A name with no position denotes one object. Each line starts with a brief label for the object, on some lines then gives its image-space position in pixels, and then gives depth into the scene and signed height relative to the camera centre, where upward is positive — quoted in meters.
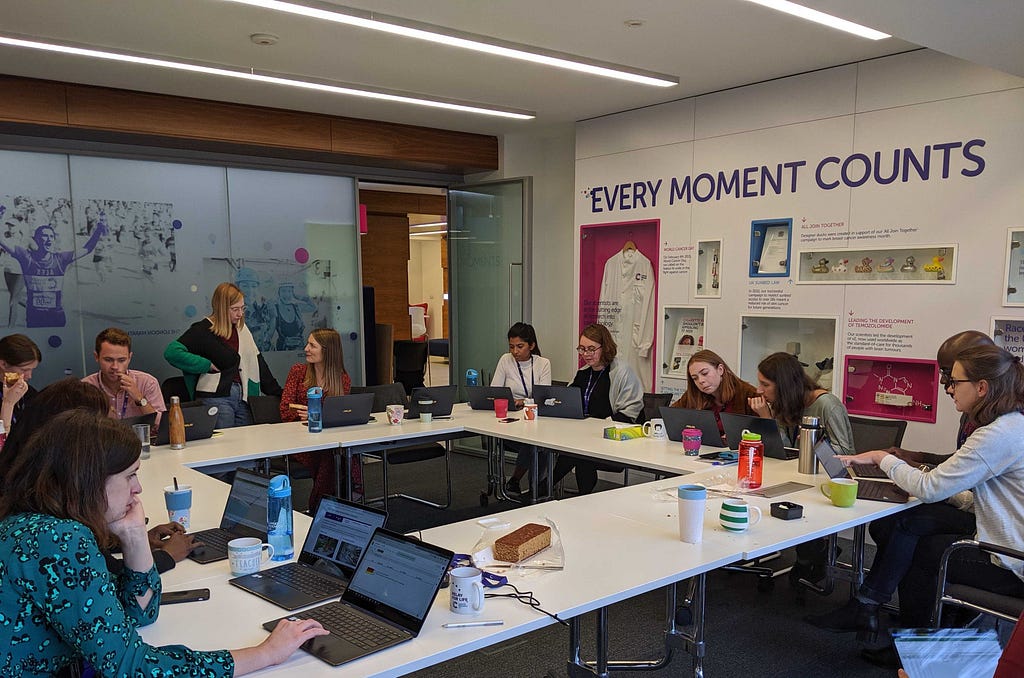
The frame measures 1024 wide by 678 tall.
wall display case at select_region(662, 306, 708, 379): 5.71 -0.53
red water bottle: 3.12 -0.80
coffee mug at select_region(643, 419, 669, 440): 4.32 -0.93
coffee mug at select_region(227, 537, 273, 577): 2.22 -0.85
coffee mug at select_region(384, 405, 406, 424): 4.66 -0.90
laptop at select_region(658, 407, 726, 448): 4.05 -0.85
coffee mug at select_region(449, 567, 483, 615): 1.93 -0.83
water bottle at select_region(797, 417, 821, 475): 3.41 -0.79
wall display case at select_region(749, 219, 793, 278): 5.05 +0.13
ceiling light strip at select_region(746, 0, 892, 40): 3.11 +1.10
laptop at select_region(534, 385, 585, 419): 4.93 -0.88
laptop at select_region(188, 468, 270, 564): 2.40 -0.85
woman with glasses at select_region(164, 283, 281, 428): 4.98 -0.59
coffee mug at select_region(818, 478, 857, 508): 2.88 -0.86
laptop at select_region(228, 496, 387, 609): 2.06 -0.86
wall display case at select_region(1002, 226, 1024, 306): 4.02 -0.02
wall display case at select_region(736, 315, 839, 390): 4.98 -0.51
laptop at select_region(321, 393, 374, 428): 4.51 -0.86
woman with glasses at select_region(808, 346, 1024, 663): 2.78 -0.82
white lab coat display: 6.02 -0.32
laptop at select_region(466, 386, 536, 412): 5.25 -0.90
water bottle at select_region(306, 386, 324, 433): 4.41 -0.84
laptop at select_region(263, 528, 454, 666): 1.77 -0.83
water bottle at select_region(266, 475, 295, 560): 2.35 -0.79
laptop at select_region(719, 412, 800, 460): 3.72 -0.82
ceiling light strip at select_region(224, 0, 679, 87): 3.29 +1.14
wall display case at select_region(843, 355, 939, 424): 4.42 -0.73
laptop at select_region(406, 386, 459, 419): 4.88 -0.86
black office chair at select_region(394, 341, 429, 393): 9.20 -1.16
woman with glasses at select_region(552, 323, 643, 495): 5.27 -0.85
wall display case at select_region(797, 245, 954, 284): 4.36 +0.01
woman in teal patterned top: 1.45 -0.57
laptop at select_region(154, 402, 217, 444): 4.05 -0.86
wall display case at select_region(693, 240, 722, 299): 5.46 -0.03
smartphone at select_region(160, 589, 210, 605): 2.03 -0.89
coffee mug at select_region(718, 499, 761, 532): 2.58 -0.85
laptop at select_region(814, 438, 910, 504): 3.01 -0.91
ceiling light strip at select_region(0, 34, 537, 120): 3.97 +1.16
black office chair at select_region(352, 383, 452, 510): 5.21 -1.27
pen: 1.87 -0.88
